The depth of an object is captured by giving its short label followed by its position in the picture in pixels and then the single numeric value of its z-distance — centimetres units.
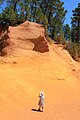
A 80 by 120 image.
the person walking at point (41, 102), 764
